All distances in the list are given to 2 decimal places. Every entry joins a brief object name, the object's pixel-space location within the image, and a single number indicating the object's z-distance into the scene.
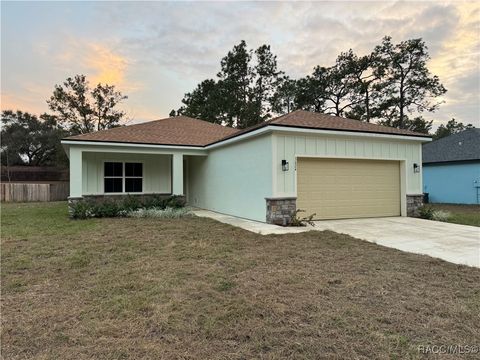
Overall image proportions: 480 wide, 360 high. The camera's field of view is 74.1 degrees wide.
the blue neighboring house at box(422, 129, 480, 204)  17.42
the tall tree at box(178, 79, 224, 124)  28.75
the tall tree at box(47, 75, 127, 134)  29.23
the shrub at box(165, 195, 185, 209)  12.36
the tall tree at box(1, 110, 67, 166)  31.26
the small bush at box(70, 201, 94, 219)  10.63
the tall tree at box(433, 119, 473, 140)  43.00
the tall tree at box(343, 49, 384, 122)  26.92
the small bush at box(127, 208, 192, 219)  11.04
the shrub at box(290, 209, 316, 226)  9.19
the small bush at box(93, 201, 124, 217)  11.05
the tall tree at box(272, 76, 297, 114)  29.05
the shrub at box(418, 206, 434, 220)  10.79
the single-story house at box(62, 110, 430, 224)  9.48
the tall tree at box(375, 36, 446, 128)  25.36
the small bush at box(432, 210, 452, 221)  10.48
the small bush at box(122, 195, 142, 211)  11.63
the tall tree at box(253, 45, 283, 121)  28.64
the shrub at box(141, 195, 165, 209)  12.17
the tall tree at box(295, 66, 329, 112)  28.44
